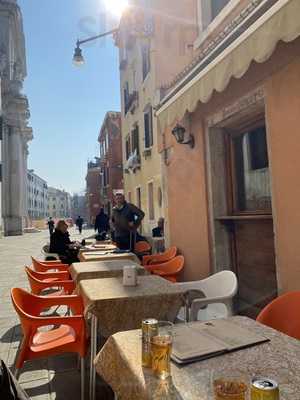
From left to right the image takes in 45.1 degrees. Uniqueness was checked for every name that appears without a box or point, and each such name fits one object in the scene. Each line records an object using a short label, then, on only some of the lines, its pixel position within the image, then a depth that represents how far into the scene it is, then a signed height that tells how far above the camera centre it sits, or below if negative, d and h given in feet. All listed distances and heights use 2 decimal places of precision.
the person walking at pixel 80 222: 93.77 -0.38
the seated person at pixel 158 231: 34.76 -1.34
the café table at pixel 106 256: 17.12 -1.77
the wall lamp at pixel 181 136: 19.51 +4.41
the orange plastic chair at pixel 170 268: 16.56 -2.42
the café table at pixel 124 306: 8.73 -2.18
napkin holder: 10.25 -1.63
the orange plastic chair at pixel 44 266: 18.99 -2.35
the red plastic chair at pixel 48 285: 14.30 -2.54
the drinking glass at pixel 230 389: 3.66 -1.82
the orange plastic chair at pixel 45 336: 8.84 -3.08
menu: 5.20 -1.97
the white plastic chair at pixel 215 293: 10.27 -2.43
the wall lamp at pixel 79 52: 37.22 +17.72
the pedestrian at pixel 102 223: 56.44 -0.48
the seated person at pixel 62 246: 22.74 -1.55
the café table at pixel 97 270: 12.83 -1.86
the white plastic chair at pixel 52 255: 22.17 -2.05
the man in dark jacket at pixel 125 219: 21.88 -0.03
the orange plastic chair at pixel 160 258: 19.45 -2.21
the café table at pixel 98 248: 20.56 -1.67
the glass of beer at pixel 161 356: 4.74 -1.83
